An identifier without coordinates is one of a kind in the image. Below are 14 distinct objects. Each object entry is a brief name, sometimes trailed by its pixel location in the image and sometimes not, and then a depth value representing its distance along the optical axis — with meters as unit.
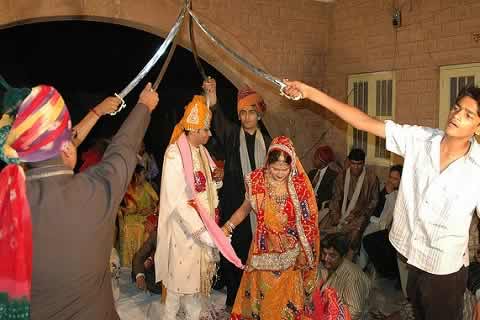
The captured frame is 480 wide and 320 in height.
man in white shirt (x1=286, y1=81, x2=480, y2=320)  2.27
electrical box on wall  5.66
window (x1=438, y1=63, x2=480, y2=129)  5.05
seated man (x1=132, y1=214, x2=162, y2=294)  4.75
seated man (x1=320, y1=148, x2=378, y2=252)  5.38
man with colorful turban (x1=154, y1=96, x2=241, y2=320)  3.60
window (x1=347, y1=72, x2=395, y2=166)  6.05
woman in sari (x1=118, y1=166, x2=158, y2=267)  5.19
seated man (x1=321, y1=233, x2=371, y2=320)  4.14
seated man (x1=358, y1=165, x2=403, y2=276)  4.91
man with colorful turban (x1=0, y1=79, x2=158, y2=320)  1.54
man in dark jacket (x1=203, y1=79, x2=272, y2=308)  4.39
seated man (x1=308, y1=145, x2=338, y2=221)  5.96
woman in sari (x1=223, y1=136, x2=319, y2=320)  3.50
